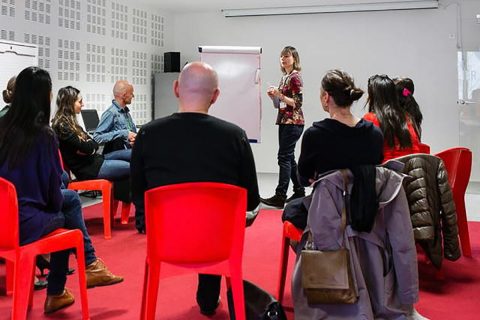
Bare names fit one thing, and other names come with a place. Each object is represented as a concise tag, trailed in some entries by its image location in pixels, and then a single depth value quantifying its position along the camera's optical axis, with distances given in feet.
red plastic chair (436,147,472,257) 11.58
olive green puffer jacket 9.56
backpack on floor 7.19
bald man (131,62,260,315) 7.02
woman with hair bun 7.79
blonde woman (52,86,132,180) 13.07
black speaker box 26.23
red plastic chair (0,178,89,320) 7.11
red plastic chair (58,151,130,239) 13.93
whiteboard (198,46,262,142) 18.24
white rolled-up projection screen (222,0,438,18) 23.34
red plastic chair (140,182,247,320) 6.36
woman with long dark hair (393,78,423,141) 11.27
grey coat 7.64
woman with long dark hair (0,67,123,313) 7.67
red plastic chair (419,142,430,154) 11.45
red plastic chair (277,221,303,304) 8.47
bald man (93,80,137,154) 15.11
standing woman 17.33
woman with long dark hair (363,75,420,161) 10.40
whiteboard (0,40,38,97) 16.55
